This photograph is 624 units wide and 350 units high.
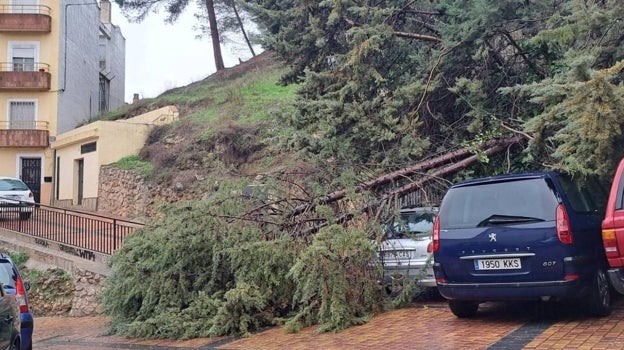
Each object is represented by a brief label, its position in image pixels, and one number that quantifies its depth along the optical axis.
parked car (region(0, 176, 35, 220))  18.67
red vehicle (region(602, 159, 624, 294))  7.10
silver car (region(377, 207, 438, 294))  10.01
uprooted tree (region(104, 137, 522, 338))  9.22
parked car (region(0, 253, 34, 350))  8.58
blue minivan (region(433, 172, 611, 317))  7.47
